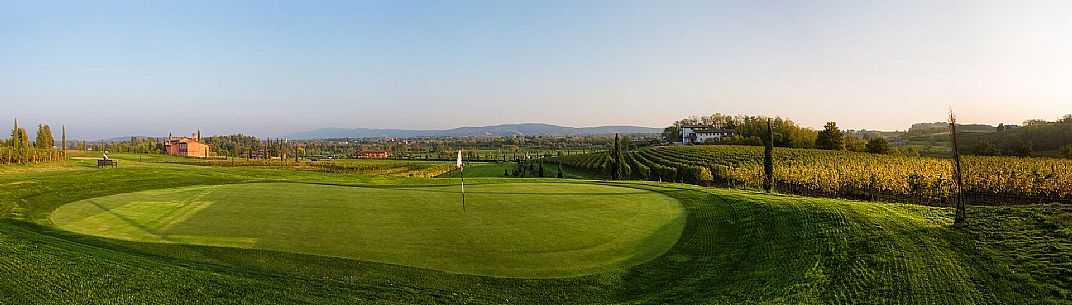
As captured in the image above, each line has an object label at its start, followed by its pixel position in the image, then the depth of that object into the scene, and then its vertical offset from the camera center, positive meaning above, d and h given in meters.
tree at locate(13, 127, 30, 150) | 55.24 +1.03
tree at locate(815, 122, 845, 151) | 87.31 +1.13
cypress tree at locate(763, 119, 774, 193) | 42.09 -1.34
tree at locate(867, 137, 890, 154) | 80.62 -0.32
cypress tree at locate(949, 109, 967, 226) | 15.99 -0.93
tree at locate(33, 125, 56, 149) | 72.75 +1.44
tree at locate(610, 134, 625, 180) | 55.65 -2.31
